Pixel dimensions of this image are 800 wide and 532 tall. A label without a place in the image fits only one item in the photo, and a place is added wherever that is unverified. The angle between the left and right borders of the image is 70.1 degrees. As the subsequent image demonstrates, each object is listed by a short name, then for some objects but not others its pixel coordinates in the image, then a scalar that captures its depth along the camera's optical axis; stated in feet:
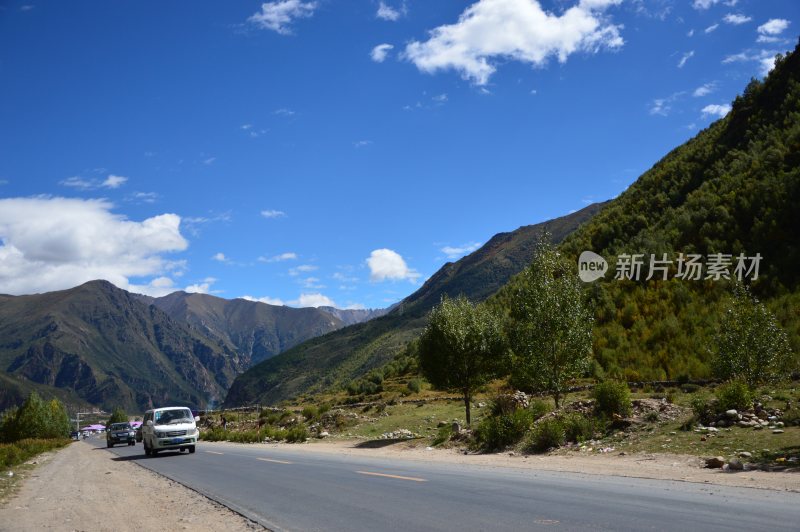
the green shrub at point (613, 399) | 65.92
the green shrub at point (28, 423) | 221.25
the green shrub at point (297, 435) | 114.42
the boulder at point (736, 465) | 41.34
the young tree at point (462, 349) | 92.02
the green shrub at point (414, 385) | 170.24
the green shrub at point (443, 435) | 78.69
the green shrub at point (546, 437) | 62.49
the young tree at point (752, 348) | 75.51
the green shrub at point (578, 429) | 62.64
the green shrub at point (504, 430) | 68.64
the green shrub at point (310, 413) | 152.45
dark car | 139.44
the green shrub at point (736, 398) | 57.52
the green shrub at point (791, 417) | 51.57
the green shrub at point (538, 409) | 75.46
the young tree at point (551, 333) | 81.71
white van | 79.51
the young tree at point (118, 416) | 437.99
